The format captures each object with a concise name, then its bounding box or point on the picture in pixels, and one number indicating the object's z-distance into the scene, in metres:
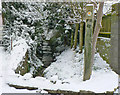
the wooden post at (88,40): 2.78
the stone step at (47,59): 6.37
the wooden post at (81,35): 5.44
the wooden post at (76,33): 5.97
